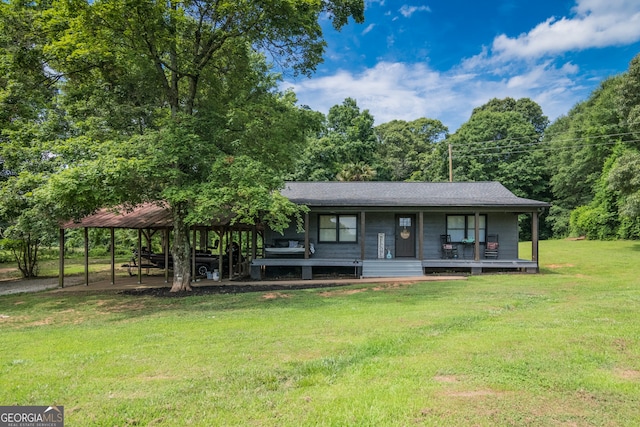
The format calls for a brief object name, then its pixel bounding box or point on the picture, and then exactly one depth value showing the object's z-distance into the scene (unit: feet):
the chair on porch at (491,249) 50.41
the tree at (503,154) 122.11
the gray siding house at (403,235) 48.29
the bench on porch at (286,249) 49.01
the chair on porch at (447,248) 50.85
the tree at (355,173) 108.37
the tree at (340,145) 111.14
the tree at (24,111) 36.24
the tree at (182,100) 31.71
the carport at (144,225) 44.93
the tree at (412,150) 128.47
